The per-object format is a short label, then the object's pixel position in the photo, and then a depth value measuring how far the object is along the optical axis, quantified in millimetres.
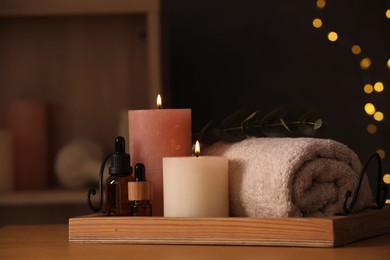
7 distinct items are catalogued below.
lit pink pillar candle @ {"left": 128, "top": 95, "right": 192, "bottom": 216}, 1387
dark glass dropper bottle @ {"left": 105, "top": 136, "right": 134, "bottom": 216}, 1378
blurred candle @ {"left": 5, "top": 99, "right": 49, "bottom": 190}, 2371
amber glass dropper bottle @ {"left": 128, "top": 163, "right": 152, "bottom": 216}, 1337
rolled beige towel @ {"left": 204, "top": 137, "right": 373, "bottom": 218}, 1275
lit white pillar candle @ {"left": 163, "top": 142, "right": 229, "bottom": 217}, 1308
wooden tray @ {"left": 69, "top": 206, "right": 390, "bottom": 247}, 1221
